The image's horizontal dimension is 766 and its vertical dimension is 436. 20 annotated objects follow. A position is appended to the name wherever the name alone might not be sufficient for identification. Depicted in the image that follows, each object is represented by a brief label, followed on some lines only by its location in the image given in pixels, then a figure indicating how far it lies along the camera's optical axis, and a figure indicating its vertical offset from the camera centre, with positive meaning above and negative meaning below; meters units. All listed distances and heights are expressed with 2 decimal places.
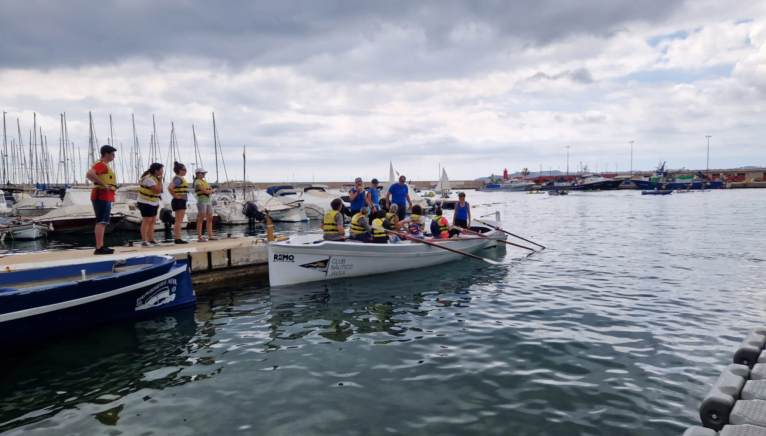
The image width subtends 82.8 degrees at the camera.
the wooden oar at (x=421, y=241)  11.92 -1.42
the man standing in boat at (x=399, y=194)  14.42 -0.04
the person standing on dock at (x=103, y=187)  8.70 +0.27
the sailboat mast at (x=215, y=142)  41.50 +5.34
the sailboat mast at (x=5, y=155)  47.37 +5.57
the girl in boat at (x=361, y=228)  11.34 -0.90
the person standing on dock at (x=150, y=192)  9.73 +0.16
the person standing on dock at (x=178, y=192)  10.74 +0.16
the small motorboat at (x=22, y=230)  21.72 -1.40
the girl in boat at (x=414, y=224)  13.56 -0.99
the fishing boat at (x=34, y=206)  30.22 -0.27
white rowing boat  10.44 -1.69
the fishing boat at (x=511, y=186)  115.12 +1.13
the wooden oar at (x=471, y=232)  15.05 -1.44
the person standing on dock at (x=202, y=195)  11.30 +0.07
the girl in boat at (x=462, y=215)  15.94 -0.88
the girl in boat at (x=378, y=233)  11.69 -1.07
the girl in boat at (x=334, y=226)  11.08 -0.81
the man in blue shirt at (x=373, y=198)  13.60 -0.15
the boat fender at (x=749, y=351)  5.43 -2.11
